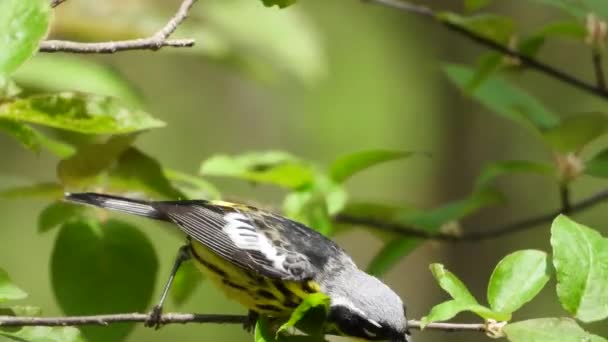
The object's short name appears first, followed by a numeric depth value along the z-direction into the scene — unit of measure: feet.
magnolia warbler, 12.95
